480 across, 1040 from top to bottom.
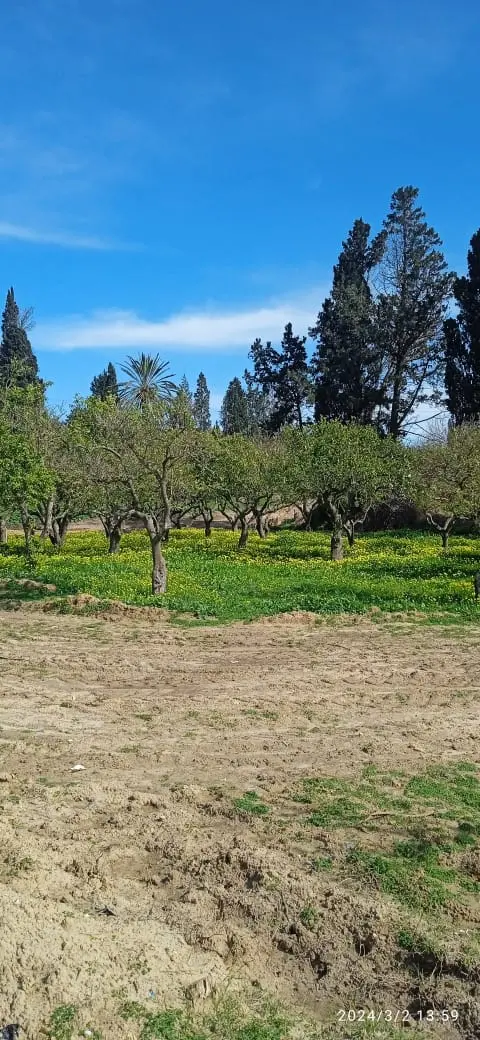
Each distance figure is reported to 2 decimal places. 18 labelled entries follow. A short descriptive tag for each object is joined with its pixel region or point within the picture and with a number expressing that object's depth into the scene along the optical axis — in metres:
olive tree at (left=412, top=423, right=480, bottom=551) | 25.61
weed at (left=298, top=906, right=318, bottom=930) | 5.04
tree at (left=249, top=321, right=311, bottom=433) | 64.69
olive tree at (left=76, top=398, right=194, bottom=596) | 19.47
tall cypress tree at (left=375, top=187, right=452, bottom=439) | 55.41
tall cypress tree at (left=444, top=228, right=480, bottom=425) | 49.38
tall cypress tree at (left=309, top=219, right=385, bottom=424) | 54.97
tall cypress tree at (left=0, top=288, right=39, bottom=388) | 66.50
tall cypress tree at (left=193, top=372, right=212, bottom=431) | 124.30
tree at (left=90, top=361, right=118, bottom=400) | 96.79
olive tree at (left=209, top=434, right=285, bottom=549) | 33.91
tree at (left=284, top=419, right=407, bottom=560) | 31.06
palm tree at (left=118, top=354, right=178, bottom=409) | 68.12
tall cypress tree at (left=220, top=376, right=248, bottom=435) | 87.31
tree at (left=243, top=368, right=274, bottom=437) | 122.37
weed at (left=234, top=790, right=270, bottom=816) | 6.77
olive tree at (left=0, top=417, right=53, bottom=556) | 19.49
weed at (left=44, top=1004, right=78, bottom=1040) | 4.01
